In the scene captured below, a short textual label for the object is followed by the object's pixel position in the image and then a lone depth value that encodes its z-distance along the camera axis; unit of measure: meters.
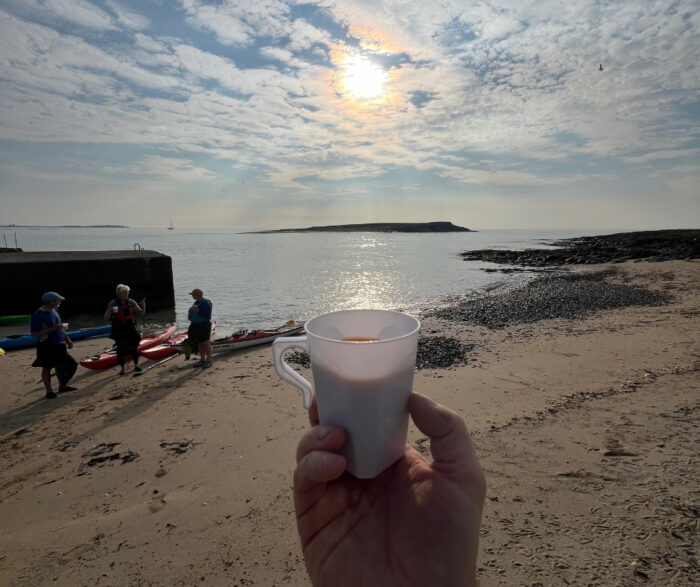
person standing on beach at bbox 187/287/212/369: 9.63
